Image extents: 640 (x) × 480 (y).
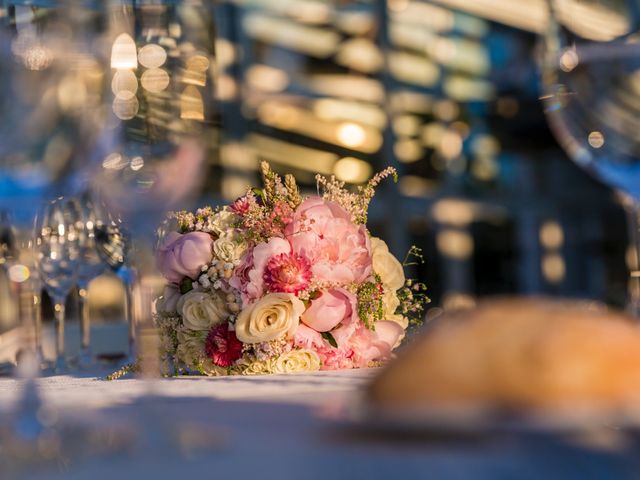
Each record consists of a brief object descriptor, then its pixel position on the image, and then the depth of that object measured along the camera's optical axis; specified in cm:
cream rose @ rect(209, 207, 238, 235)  147
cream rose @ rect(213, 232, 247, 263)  144
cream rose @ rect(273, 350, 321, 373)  138
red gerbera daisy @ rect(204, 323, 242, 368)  140
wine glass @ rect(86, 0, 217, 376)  99
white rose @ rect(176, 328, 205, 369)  141
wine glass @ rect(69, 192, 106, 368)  192
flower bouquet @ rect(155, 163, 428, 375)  139
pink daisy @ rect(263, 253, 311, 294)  140
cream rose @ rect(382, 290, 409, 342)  150
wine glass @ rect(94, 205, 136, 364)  192
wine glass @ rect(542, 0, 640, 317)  109
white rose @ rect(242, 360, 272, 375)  139
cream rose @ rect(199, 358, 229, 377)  140
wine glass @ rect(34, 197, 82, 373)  188
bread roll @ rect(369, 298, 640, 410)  71
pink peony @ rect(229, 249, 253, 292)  142
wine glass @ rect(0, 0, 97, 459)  94
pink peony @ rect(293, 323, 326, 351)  141
